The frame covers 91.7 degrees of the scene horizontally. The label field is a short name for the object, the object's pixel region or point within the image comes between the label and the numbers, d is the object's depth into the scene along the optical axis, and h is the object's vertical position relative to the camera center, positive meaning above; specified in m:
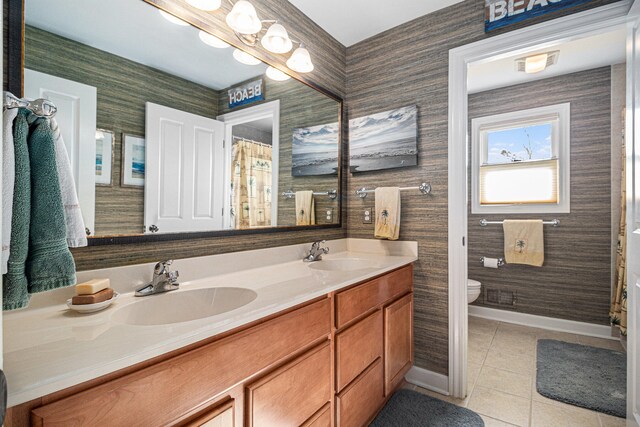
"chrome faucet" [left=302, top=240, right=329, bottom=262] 1.89 -0.23
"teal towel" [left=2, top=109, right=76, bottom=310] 0.62 -0.02
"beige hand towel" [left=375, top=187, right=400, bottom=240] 2.04 +0.02
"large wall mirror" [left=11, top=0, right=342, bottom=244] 1.01 +0.39
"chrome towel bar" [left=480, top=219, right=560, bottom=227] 2.84 -0.04
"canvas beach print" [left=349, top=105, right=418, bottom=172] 2.03 +0.53
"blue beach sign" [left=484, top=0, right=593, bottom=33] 1.61 +1.12
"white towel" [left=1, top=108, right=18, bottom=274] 0.58 +0.06
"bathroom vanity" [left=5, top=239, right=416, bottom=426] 0.61 -0.38
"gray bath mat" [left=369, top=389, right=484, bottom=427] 1.61 -1.07
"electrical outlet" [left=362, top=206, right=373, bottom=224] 2.26 +0.01
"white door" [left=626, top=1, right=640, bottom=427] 1.35 +0.01
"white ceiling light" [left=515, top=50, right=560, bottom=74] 2.45 +1.28
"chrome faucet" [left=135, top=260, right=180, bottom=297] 1.12 -0.25
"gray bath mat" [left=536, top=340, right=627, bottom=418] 1.79 -1.04
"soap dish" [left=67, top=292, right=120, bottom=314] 0.88 -0.27
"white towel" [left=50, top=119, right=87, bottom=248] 0.73 +0.03
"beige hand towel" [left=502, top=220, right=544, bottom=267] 2.86 -0.23
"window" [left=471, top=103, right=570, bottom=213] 2.86 +0.56
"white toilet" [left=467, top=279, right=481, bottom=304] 2.81 -0.67
